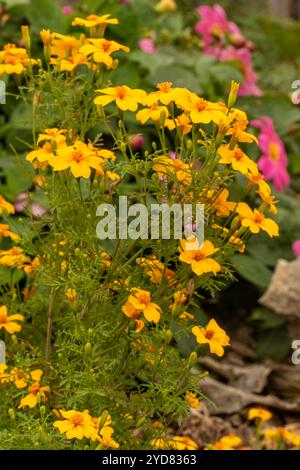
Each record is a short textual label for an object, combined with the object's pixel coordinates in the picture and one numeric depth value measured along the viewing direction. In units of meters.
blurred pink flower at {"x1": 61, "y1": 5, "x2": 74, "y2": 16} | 1.58
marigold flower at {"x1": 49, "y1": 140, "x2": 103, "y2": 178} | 0.92
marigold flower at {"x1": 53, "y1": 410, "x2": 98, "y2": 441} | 0.91
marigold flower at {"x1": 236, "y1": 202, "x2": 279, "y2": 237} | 0.94
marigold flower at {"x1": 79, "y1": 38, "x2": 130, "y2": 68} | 0.96
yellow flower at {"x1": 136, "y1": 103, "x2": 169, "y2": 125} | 0.93
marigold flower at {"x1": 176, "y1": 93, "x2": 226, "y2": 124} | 0.92
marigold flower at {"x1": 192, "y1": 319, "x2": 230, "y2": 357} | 0.94
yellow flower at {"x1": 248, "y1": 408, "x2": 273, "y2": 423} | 1.16
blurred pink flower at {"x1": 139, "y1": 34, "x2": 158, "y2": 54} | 1.46
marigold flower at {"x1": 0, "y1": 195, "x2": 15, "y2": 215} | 0.99
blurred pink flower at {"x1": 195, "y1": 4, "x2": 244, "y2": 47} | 1.67
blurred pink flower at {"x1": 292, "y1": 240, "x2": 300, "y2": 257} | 1.33
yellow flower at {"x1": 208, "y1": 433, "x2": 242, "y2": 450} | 1.09
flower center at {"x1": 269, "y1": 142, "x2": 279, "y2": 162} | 1.39
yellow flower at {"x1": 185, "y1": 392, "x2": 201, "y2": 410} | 0.97
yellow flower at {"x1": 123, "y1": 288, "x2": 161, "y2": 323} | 0.93
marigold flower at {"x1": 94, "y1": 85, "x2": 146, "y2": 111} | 0.94
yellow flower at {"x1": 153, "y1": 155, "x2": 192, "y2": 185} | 0.93
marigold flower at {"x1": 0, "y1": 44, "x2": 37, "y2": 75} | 0.97
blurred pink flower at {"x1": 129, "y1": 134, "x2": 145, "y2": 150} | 1.34
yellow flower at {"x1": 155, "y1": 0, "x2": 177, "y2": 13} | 1.60
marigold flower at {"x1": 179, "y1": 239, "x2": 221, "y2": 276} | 0.92
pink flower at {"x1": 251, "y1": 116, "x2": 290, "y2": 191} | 1.37
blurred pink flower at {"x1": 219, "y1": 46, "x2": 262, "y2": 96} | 1.55
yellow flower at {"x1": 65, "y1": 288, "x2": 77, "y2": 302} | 0.97
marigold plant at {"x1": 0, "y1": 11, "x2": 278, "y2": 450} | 0.93
